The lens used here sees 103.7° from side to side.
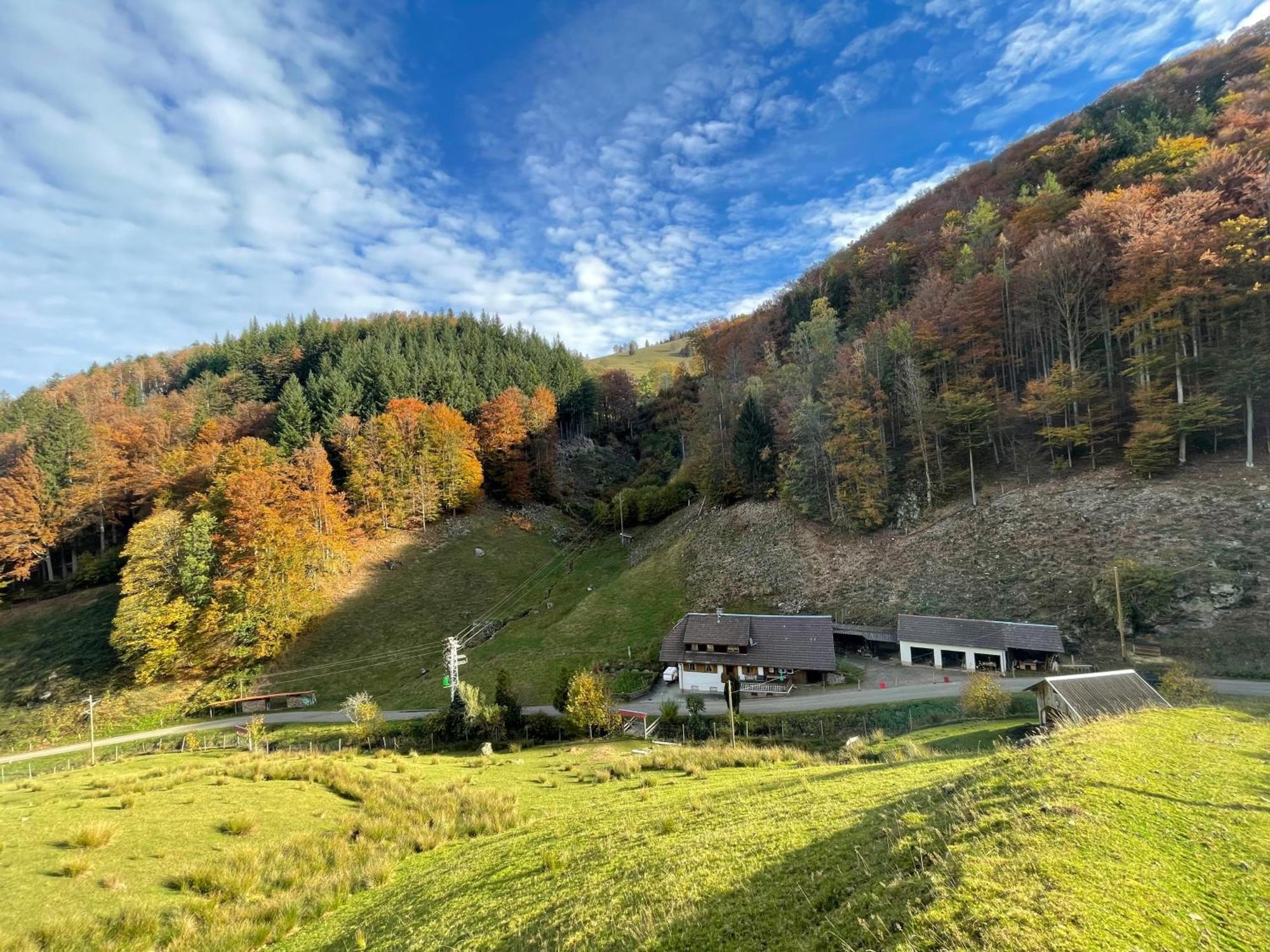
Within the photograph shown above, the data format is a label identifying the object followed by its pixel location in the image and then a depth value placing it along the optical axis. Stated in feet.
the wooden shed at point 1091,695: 62.49
